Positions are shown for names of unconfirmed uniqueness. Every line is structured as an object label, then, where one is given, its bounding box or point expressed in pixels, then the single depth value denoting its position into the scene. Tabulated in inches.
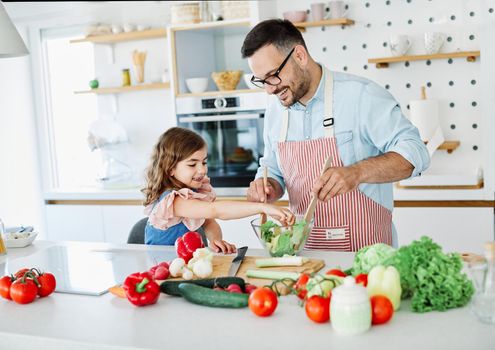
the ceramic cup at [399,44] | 155.4
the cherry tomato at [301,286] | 67.9
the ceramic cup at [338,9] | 162.4
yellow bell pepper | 62.1
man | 95.5
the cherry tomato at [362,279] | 64.8
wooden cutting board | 77.1
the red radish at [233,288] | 69.3
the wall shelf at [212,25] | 165.2
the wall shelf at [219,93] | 165.6
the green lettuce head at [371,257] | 67.1
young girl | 97.8
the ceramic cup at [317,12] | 163.3
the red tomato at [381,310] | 58.9
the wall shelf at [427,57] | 150.3
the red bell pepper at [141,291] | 69.1
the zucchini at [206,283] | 71.4
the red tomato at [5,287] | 75.6
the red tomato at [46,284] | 75.6
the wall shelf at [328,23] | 160.1
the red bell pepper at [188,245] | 83.2
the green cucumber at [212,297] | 66.6
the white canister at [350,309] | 56.9
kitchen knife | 80.3
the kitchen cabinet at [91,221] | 175.3
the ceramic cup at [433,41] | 152.9
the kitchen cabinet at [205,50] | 171.5
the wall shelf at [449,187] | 145.0
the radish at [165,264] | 79.9
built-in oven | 167.8
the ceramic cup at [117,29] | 188.3
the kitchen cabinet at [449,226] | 141.3
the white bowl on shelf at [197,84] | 171.6
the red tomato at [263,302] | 63.1
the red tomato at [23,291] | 73.4
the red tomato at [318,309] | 60.1
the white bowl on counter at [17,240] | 107.2
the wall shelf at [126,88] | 180.9
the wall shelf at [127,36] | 182.1
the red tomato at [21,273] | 76.4
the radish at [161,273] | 77.2
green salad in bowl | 83.7
